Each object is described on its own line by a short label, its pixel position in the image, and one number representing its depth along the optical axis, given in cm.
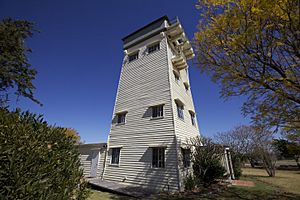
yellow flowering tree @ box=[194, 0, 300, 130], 416
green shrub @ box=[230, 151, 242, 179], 1405
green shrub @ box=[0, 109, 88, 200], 214
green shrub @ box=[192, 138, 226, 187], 988
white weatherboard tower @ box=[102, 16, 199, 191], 927
